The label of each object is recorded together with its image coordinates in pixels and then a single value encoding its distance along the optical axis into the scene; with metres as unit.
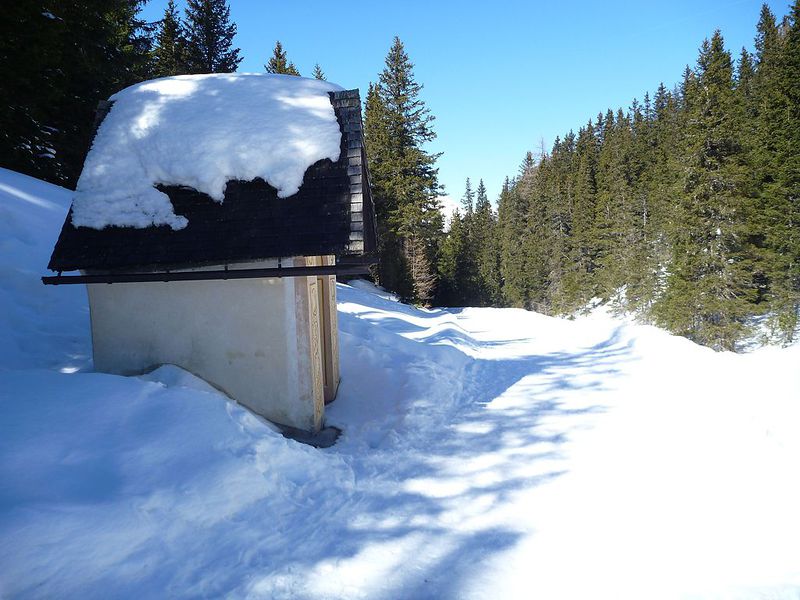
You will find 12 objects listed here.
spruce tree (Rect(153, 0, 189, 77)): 28.28
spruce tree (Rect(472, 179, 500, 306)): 46.73
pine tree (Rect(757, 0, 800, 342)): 21.03
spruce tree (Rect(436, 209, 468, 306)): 43.38
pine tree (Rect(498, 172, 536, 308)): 47.52
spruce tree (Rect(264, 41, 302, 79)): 33.31
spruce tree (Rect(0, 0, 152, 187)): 12.45
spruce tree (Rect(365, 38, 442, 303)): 28.89
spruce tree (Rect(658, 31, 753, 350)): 18.45
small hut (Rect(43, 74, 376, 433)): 6.50
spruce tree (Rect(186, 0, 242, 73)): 28.11
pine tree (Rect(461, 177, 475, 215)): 89.00
